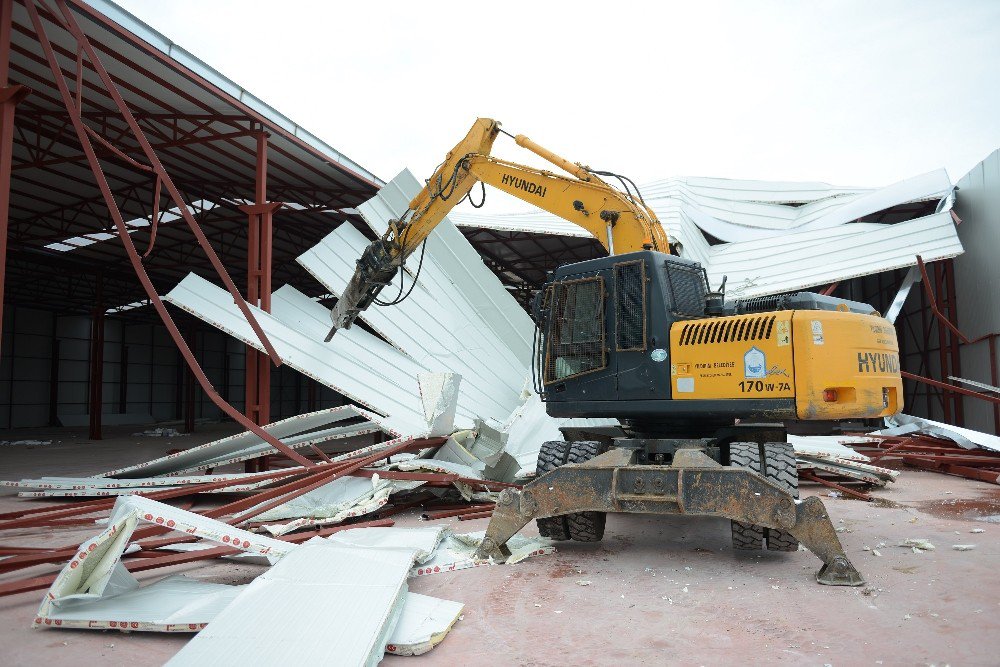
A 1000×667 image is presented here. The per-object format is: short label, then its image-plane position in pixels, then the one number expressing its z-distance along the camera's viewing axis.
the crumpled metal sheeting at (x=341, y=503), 7.64
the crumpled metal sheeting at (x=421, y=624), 4.02
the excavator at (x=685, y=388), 5.55
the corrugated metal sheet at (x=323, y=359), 11.18
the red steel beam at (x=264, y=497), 5.48
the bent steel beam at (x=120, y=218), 8.01
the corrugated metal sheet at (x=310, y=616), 3.52
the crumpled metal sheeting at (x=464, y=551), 5.76
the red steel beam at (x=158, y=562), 4.90
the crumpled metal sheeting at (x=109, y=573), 4.36
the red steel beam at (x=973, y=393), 13.05
